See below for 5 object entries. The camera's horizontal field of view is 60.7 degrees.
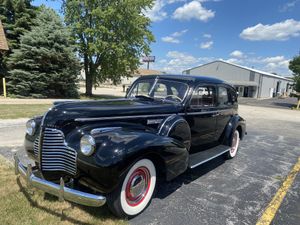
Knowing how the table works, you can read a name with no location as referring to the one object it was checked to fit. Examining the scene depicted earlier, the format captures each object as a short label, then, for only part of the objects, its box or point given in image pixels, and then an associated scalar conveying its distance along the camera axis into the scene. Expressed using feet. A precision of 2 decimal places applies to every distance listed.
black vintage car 9.77
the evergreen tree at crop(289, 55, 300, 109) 107.24
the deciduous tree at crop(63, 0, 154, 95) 75.97
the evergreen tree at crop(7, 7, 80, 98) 57.88
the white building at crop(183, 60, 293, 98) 160.25
